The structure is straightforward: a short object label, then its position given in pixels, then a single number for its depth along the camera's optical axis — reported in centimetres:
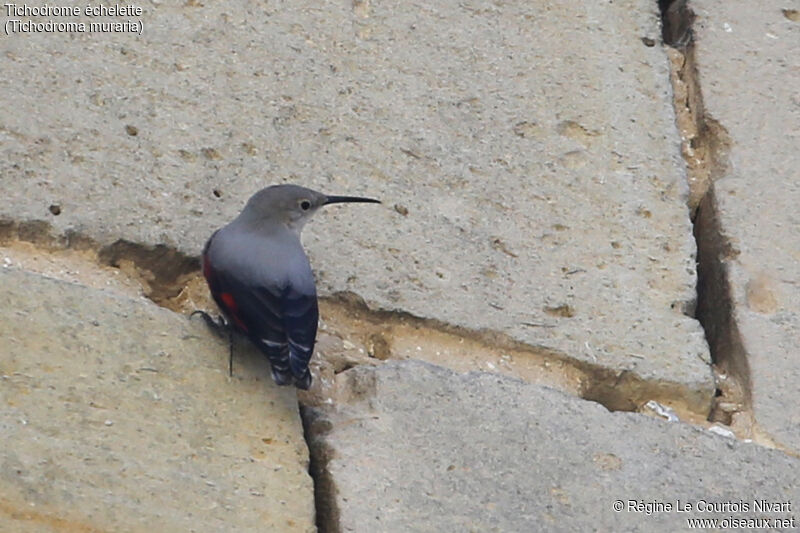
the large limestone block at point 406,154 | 696
